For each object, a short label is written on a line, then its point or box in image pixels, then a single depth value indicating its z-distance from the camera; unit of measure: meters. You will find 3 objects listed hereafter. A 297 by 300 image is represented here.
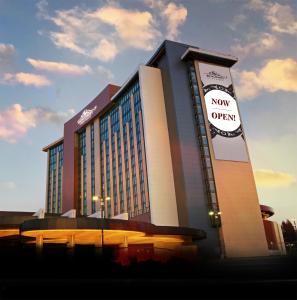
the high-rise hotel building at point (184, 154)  61.50
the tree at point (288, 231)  150.39
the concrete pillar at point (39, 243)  40.03
